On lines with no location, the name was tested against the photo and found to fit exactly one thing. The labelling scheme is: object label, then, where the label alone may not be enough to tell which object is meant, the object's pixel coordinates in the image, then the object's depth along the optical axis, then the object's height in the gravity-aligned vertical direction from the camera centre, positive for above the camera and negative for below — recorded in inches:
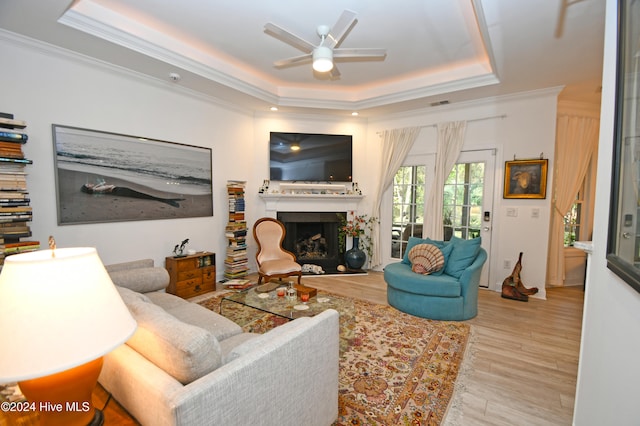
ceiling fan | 95.3 +55.8
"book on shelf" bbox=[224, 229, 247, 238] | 175.2 -22.2
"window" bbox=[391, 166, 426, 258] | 191.9 -4.5
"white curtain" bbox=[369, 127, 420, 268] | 192.2 +28.7
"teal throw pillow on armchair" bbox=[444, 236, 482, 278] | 127.0 -25.8
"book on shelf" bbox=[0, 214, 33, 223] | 92.3 -7.4
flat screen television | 198.2 +29.8
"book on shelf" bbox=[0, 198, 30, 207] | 92.4 -2.0
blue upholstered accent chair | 120.7 -37.9
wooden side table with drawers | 142.9 -40.1
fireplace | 201.3 -28.4
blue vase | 198.8 -41.4
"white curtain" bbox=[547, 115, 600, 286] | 168.2 +23.2
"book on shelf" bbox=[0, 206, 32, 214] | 92.6 -4.4
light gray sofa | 38.6 -27.2
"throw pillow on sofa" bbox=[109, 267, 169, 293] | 97.5 -29.3
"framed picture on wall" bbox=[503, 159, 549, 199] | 153.9 +12.2
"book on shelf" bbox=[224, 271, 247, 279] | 175.6 -48.0
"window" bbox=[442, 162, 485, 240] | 172.4 -0.5
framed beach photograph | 118.3 +9.5
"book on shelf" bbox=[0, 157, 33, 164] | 91.8 +11.9
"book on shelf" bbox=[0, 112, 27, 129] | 91.7 +24.1
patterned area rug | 71.3 -52.6
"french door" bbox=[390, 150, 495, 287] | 170.1 +0.0
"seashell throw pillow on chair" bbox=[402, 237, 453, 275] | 134.3 -23.1
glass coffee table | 99.5 -39.6
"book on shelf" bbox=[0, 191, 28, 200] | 92.7 +0.4
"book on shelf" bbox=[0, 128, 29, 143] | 91.8 +19.9
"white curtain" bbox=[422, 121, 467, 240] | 175.2 +22.0
